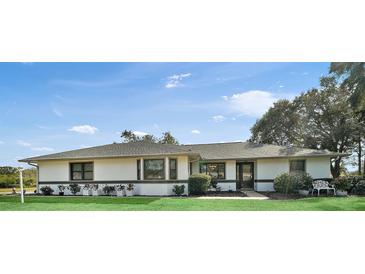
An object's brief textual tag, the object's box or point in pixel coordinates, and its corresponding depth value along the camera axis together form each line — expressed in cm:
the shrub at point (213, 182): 1504
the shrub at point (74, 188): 1320
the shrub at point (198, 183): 1312
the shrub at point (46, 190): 1345
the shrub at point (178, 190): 1241
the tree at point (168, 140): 1804
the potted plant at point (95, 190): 1277
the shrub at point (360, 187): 1259
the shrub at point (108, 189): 1273
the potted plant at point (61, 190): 1341
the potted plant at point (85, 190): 1289
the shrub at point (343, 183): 1273
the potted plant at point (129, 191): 1245
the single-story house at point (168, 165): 1253
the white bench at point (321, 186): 1279
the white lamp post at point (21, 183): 972
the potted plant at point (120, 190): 1244
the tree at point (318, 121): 1456
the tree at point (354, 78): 1044
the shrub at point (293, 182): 1273
